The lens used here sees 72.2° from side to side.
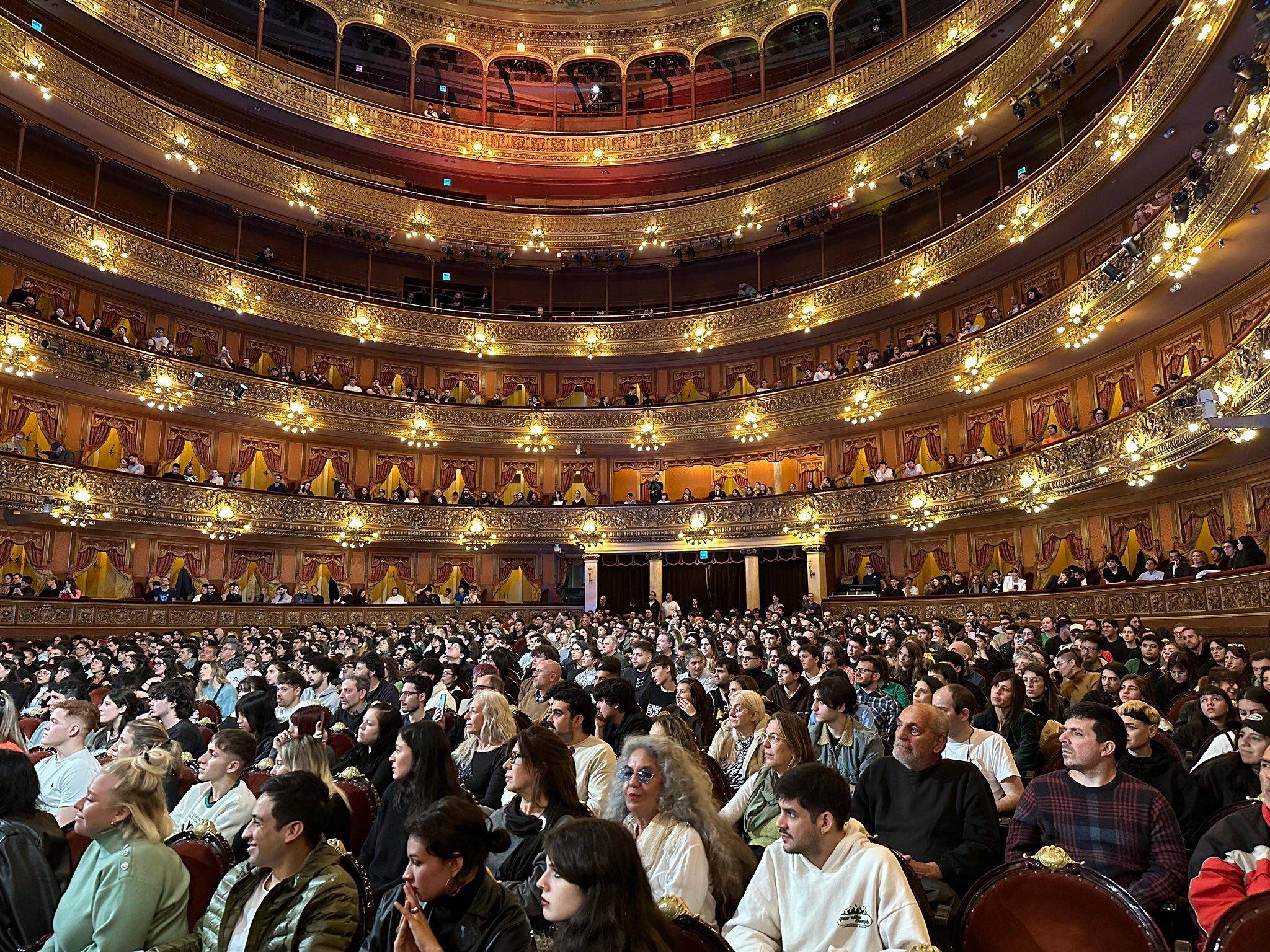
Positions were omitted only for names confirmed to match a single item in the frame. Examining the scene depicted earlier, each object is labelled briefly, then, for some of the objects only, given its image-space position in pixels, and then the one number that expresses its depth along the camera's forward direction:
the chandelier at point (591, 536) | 25.66
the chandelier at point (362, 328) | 24.55
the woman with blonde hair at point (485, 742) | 4.89
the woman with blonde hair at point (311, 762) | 3.79
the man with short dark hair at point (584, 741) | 4.36
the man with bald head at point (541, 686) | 6.82
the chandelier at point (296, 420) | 23.03
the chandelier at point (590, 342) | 26.38
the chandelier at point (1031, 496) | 17.58
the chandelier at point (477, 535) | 25.03
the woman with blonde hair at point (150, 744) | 4.50
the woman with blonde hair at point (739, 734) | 5.09
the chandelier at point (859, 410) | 22.11
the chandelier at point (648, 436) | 25.62
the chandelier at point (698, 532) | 24.80
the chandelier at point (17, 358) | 17.27
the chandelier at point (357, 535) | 23.72
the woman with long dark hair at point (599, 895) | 2.03
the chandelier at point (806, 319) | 23.78
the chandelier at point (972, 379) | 19.22
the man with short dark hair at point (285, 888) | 2.73
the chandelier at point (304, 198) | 24.22
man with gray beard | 3.50
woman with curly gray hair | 3.05
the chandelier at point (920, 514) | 20.55
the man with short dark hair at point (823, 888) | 2.60
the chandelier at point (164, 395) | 20.28
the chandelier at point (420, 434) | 24.70
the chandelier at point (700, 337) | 25.55
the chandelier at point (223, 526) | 21.17
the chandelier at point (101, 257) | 19.27
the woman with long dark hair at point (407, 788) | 3.73
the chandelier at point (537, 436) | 25.66
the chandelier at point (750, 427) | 24.41
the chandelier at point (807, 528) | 23.23
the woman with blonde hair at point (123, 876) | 2.84
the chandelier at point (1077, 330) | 16.05
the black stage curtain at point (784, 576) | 24.08
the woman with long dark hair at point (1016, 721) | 5.36
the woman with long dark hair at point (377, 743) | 4.71
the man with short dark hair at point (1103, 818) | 3.26
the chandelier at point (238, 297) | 22.11
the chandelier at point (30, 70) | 18.09
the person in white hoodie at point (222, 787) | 3.98
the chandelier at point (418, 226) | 26.20
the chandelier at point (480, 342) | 25.95
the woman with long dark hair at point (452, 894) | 2.44
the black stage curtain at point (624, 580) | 25.75
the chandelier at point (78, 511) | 18.30
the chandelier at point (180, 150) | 21.45
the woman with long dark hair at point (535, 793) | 3.54
